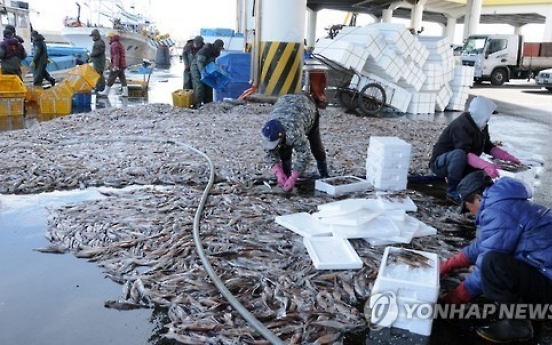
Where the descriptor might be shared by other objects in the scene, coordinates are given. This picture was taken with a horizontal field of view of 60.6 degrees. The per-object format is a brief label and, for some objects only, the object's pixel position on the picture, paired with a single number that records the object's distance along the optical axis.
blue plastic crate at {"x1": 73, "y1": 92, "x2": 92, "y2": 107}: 12.12
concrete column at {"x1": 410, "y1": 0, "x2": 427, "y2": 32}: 38.47
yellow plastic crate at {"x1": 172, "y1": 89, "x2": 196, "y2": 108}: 12.34
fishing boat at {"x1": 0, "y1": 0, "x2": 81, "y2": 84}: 16.48
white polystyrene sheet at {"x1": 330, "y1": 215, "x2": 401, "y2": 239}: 4.04
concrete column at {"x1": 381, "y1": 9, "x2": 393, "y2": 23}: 42.72
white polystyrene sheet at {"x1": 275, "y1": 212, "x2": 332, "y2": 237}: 4.18
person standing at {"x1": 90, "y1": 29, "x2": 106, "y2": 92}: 14.45
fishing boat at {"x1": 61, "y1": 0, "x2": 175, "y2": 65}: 28.64
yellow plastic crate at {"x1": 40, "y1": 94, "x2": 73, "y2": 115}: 11.38
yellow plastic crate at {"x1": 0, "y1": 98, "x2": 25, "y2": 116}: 10.54
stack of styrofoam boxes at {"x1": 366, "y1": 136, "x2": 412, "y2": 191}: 5.61
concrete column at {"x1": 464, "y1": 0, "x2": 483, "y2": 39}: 33.94
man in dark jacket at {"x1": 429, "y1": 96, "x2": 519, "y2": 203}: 5.14
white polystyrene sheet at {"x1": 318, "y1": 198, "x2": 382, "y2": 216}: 4.31
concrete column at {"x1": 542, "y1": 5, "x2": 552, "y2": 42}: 35.16
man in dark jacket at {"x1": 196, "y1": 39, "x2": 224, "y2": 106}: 12.05
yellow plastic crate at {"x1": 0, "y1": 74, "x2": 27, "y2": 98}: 10.44
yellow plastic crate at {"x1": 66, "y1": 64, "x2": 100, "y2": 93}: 11.77
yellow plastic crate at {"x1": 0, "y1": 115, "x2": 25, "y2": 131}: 9.34
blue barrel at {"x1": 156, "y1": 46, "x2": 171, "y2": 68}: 33.47
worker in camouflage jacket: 5.08
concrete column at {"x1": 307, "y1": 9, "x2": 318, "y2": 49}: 50.24
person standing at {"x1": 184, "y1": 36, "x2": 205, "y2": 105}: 12.60
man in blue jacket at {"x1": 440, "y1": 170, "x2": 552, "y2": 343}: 2.73
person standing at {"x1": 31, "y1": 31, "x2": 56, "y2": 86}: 13.37
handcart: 12.58
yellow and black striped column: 11.87
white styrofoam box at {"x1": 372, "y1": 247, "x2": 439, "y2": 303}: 2.80
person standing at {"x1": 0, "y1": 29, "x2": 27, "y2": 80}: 11.94
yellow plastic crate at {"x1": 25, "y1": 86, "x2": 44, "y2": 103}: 12.63
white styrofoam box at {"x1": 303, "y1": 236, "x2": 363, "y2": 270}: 3.60
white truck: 25.88
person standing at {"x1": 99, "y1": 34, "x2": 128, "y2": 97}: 15.29
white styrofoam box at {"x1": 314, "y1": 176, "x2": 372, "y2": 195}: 5.58
